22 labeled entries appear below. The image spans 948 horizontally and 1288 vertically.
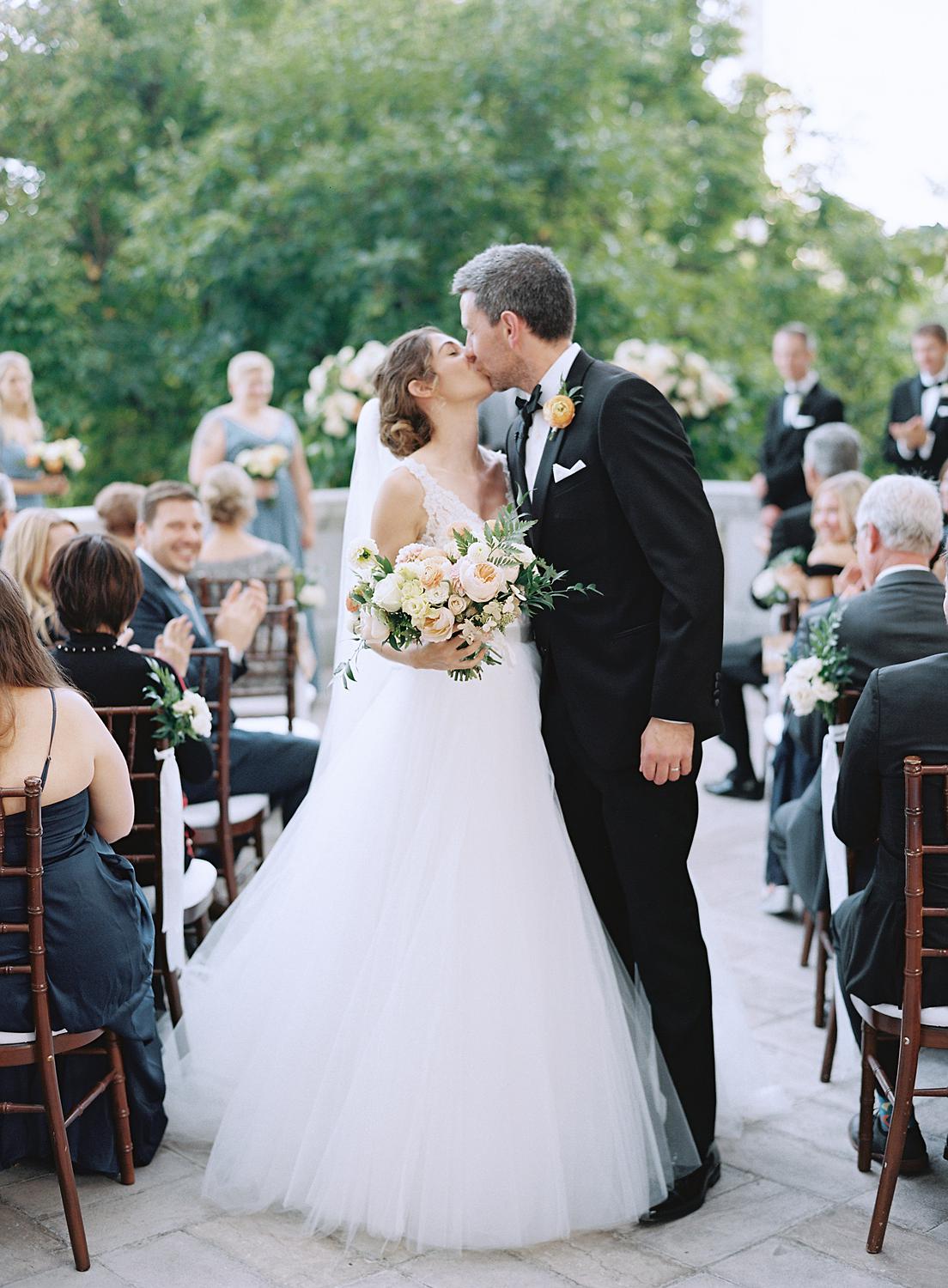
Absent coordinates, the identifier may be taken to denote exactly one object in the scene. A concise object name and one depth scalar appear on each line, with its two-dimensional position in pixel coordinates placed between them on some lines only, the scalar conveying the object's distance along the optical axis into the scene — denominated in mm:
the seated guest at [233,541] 5711
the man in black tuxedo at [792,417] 8336
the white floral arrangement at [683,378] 9141
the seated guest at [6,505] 5012
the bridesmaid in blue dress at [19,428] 7809
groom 2938
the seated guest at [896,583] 3715
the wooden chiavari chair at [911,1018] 2809
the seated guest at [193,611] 4738
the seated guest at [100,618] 3631
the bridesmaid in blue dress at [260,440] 7688
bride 2928
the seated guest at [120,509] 5367
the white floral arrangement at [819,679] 3826
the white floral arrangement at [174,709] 3697
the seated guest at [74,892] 2898
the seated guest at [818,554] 5211
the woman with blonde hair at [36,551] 4555
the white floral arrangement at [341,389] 8523
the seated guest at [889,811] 2955
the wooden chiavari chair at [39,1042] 2791
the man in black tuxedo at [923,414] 7895
